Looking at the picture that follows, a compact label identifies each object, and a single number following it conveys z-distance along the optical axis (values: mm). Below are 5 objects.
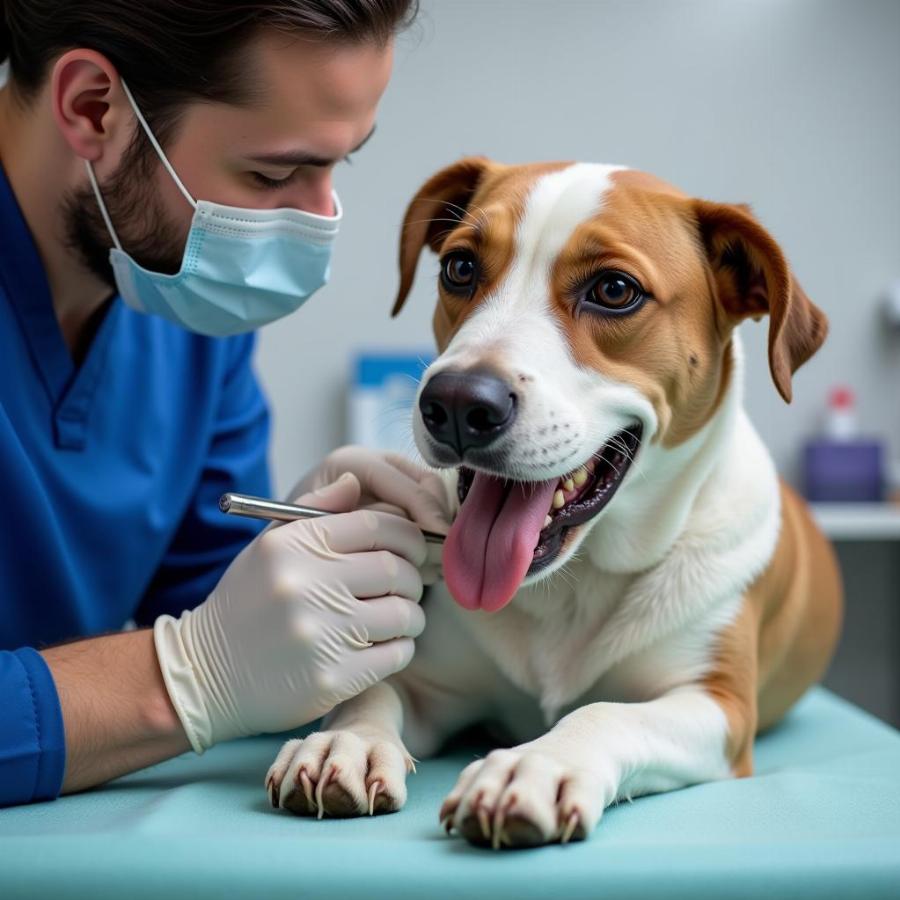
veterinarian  1065
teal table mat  775
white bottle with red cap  2814
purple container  2764
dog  1007
